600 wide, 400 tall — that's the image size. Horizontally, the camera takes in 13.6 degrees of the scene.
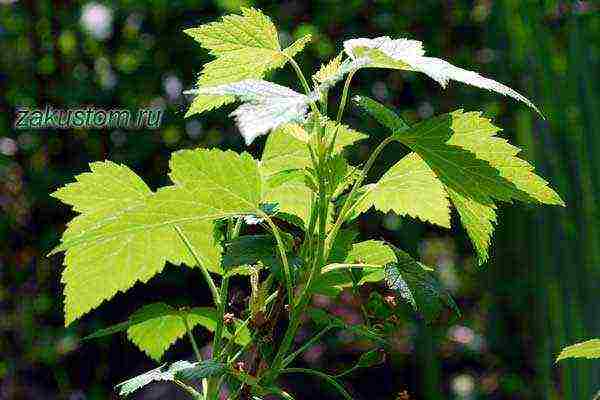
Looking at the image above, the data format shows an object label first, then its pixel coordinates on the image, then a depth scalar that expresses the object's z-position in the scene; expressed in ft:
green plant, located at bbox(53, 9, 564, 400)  3.70
